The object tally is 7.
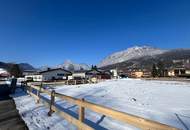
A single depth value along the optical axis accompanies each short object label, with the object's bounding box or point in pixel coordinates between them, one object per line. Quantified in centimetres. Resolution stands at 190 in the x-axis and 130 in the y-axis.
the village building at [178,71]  4330
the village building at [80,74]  4641
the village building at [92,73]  4694
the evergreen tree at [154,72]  4379
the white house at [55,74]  3741
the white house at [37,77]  3715
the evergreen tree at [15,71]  4536
